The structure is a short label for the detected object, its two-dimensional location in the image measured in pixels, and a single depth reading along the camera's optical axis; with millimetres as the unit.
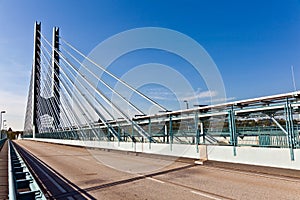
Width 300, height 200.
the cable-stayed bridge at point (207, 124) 9977
